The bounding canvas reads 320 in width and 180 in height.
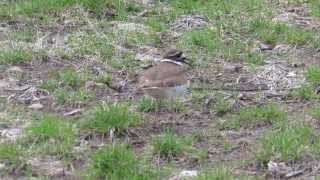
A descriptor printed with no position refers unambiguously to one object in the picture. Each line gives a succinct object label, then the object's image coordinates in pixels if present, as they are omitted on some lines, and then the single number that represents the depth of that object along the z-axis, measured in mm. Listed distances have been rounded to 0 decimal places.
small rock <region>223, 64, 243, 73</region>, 20672
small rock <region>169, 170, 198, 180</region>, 15003
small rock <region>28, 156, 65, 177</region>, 15273
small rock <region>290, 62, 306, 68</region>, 20828
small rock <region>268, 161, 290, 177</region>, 15195
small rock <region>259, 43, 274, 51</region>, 22031
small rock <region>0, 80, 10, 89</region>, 19266
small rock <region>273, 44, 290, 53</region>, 21906
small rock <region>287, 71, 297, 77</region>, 20078
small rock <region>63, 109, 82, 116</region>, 17875
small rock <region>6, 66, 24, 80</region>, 19875
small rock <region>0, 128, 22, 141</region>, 16395
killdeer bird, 17250
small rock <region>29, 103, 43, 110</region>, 18172
